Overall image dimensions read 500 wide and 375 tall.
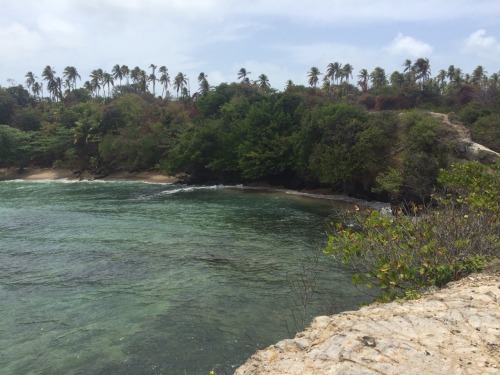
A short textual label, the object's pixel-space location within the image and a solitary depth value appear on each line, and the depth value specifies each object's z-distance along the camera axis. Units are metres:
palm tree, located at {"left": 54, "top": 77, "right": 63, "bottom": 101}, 92.69
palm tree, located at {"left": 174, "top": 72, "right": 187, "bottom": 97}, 91.56
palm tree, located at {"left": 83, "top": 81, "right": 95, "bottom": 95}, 93.31
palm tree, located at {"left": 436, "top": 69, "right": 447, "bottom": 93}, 82.29
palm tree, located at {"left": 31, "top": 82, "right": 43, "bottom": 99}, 97.62
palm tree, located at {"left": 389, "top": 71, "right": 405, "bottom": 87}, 71.07
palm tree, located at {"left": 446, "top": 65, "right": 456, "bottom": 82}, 79.33
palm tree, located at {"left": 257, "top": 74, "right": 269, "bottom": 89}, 75.18
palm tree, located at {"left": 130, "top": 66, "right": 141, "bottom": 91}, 91.19
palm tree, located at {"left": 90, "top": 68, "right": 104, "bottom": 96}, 92.00
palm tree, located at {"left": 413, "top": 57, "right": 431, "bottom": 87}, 69.50
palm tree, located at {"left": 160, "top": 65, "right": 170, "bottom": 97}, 93.81
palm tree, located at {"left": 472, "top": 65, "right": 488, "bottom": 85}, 74.56
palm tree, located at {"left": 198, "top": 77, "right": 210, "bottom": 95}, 81.69
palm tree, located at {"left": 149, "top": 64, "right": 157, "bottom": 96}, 94.12
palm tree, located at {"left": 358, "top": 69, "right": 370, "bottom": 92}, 83.38
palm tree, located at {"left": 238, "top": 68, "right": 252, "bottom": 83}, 80.88
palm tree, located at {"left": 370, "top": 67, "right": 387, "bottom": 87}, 80.06
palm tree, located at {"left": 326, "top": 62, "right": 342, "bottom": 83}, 82.56
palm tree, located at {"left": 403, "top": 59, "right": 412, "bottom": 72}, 73.81
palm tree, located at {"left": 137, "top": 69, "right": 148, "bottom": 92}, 91.68
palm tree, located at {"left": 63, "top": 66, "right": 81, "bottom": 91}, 95.06
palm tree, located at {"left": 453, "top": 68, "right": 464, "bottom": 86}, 74.69
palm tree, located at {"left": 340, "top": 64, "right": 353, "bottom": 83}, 82.56
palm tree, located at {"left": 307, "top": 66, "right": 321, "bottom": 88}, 79.50
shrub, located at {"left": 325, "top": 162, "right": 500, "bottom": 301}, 9.26
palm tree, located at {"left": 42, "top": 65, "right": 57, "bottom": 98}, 91.38
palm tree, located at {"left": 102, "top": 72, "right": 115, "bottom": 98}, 93.31
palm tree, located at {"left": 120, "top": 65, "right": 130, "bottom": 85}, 93.81
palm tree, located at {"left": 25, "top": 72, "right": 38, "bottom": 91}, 97.56
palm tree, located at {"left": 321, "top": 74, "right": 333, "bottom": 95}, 75.81
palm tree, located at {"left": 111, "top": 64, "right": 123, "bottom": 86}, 93.69
